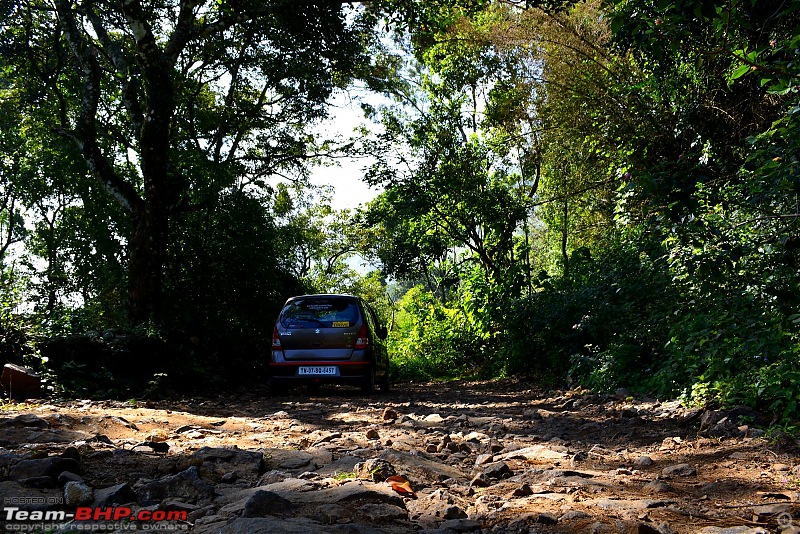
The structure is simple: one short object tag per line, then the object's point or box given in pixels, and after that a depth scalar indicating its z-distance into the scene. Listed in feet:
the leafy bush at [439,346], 57.88
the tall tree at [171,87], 36.68
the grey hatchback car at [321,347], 34.88
